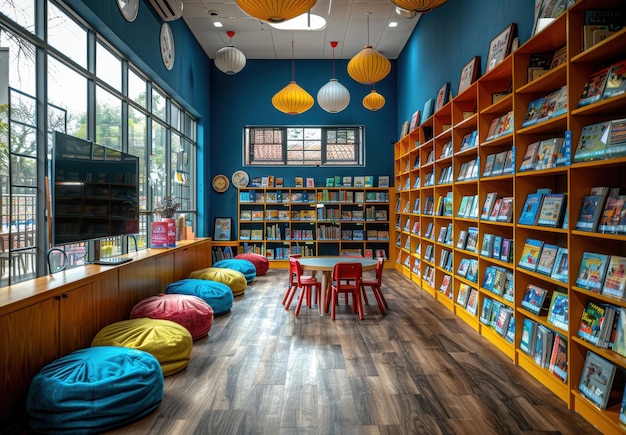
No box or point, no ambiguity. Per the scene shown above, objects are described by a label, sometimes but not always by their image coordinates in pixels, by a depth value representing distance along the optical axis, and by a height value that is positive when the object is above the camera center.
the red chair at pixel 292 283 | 5.27 -0.92
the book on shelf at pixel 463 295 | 4.78 -0.97
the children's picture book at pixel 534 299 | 3.19 -0.68
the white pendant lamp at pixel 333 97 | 7.23 +2.01
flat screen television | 3.12 +0.16
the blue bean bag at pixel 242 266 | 7.11 -0.96
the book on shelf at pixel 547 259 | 3.05 -0.35
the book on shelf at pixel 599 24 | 2.62 +1.20
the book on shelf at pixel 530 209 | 3.28 +0.03
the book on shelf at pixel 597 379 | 2.36 -0.99
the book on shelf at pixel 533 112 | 3.36 +0.84
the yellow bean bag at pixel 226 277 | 5.90 -0.96
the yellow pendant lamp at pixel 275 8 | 3.25 +1.62
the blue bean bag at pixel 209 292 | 4.87 -0.96
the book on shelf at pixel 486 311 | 4.12 -0.99
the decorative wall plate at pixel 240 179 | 9.38 +0.72
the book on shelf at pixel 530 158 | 3.36 +0.45
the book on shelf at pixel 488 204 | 4.15 +0.09
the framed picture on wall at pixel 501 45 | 4.07 +1.72
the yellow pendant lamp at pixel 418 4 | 3.72 +1.88
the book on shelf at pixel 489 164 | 4.18 +0.50
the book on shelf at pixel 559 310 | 2.81 -0.68
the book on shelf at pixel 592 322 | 2.47 -0.66
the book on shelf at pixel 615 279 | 2.27 -0.37
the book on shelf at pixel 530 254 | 3.28 -0.33
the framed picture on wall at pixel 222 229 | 9.31 -0.41
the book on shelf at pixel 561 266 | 2.84 -0.37
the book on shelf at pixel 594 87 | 2.53 +0.80
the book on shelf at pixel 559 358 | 2.82 -1.01
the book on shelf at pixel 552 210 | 2.95 +0.02
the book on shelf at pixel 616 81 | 2.36 +0.77
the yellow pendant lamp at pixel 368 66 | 5.96 +2.12
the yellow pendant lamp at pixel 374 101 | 7.90 +2.12
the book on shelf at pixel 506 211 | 3.76 +0.02
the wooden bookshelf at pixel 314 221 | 9.04 -0.21
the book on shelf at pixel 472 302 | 4.46 -0.98
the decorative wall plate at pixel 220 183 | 9.38 +0.62
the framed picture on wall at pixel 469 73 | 4.88 +1.70
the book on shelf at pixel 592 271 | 2.47 -0.35
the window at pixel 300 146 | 9.54 +1.50
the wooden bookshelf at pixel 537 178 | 2.60 +0.29
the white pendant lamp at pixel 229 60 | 6.91 +2.53
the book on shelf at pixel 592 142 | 2.47 +0.45
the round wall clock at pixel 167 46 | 6.14 +2.52
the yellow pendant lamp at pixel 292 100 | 6.77 +1.83
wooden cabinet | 2.36 -0.75
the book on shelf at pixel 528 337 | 3.26 -0.99
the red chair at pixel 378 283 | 5.13 -0.89
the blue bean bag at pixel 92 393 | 2.31 -1.06
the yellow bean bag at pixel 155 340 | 3.12 -1.00
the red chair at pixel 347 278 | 4.80 -0.77
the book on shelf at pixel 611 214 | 2.37 +0.00
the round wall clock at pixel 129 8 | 4.71 +2.36
